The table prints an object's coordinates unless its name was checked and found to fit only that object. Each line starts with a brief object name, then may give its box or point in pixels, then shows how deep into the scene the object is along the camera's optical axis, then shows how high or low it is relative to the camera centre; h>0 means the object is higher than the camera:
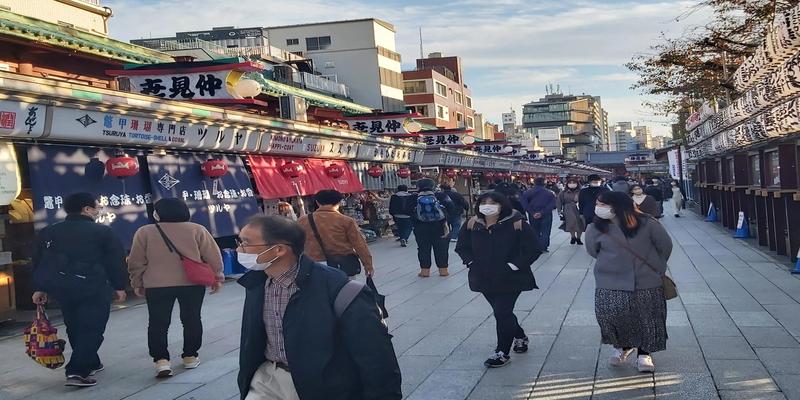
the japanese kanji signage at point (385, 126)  21.64 +1.89
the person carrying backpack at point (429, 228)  12.56 -0.73
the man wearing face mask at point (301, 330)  2.87 -0.55
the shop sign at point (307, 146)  16.41 +1.22
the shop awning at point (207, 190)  12.34 +0.24
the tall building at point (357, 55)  47.69 +9.00
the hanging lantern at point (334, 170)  19.33 +0.61
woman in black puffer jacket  6.38 -0.69
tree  15.25 +2.83
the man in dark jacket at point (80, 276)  6.27 -0.55
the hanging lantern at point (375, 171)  22.73 +0.58
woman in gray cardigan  5.95 -0.83
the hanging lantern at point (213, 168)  13.25 +0.62
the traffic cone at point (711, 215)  24.97 -1.69
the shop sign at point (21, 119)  8.90 +1.21
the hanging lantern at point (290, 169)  16.98 +0.63
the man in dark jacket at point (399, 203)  16.08 -0.32
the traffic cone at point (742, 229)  18.00 -1.62
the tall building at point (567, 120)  163.88 +13.15
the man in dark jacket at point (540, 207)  15.93 -0.64
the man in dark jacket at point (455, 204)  15.94 -0.43
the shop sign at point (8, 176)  9.09 +0.51
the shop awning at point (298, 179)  15.98 +0.39
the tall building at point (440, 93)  57.84 +7.75
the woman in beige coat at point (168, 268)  6.48 -0.57
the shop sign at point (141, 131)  10.11 +1.21
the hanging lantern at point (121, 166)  10.80 +0.63
